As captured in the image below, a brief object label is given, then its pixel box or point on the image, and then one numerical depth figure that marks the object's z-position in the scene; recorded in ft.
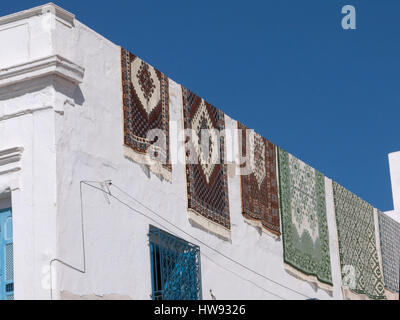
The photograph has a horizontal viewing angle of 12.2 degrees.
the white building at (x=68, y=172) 52.35
